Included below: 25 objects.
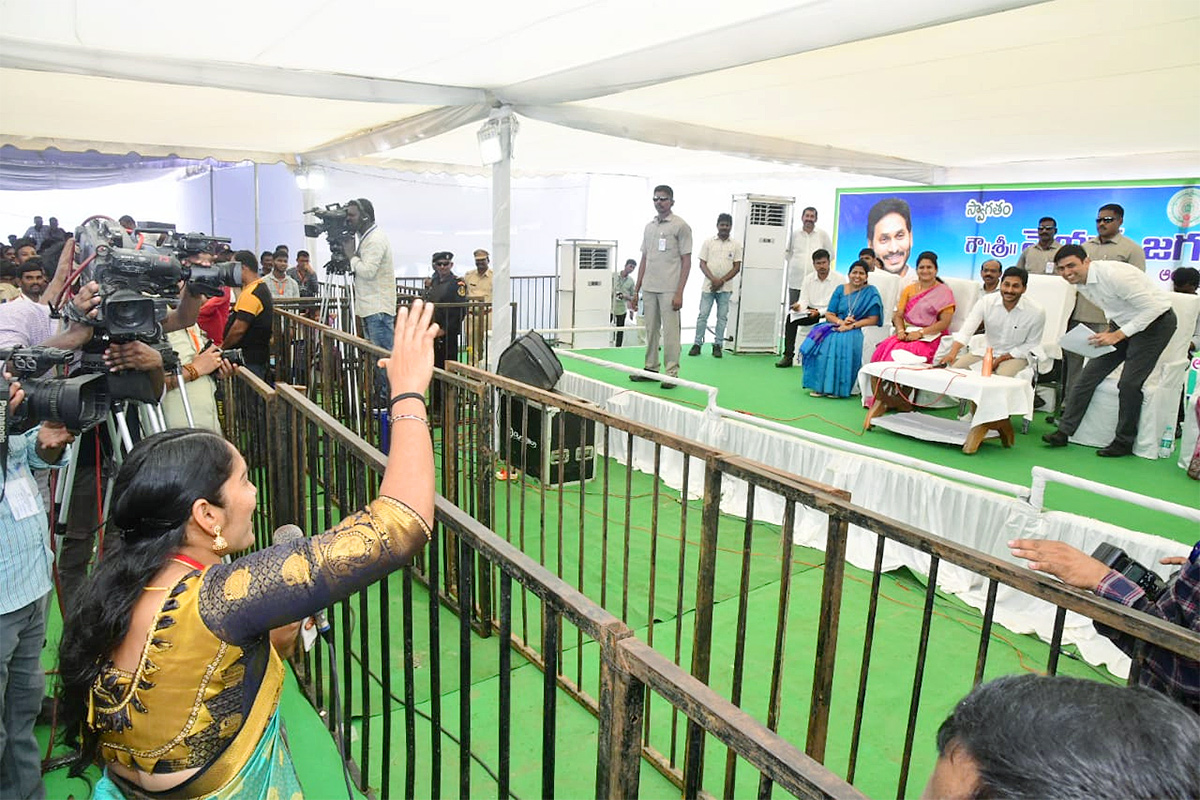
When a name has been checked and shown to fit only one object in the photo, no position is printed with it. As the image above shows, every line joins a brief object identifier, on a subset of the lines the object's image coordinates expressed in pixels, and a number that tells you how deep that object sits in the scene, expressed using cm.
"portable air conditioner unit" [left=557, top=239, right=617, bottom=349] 988
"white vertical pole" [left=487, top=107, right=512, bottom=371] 575
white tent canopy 344
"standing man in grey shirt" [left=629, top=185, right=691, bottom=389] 695
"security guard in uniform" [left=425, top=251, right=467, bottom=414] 727
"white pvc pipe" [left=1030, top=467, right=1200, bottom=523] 300
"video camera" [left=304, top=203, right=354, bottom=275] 557
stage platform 434
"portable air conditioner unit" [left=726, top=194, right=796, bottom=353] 933
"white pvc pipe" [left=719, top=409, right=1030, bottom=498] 356
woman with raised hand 115
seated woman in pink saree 713
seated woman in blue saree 726
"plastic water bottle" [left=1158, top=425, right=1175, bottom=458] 557
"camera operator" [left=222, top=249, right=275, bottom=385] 490
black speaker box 547
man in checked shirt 143
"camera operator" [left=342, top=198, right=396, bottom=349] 571
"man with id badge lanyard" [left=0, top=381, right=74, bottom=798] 191
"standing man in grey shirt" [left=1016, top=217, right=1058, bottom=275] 774
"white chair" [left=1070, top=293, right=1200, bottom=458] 550
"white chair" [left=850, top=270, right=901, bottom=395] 807
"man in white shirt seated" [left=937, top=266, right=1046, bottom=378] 596
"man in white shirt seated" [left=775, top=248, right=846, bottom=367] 841
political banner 761
